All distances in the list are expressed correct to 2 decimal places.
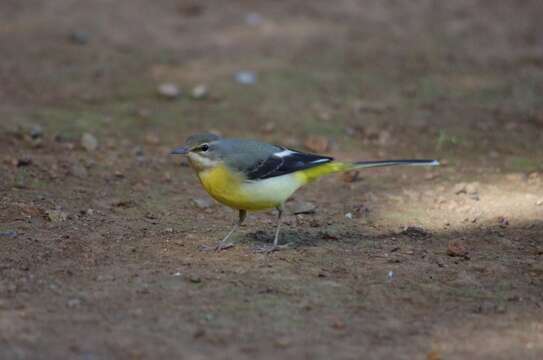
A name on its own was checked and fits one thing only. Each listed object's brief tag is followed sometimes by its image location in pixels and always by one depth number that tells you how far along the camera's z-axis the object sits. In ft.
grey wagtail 41.78
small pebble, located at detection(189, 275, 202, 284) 37.72
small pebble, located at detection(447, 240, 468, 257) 42.19
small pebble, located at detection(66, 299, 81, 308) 34.76
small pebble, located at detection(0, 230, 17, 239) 42.60
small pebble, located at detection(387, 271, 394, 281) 39.11
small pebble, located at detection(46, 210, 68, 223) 45.42
